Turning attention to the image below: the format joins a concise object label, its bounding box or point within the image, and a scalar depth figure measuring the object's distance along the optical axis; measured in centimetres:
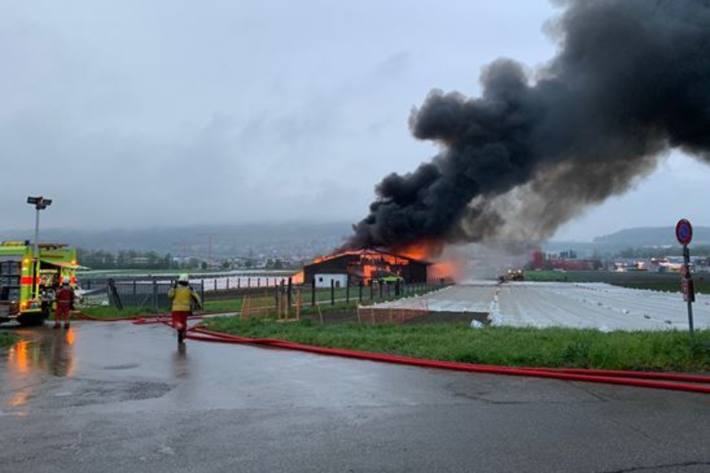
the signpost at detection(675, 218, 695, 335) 910
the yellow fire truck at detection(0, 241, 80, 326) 1591
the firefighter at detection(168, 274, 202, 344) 1162
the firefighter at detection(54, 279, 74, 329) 1531
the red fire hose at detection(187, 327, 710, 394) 686
